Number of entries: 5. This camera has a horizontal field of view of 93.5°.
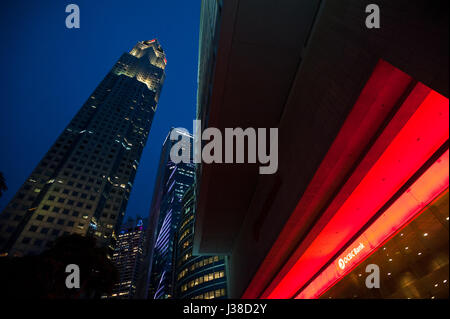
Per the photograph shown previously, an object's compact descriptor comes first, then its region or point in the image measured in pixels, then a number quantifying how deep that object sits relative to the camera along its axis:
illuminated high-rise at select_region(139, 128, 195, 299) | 100.00
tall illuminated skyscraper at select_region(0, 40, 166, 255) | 58.06
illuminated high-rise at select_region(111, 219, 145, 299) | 165.30
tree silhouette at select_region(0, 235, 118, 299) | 16.27
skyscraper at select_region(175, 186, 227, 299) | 56.16
